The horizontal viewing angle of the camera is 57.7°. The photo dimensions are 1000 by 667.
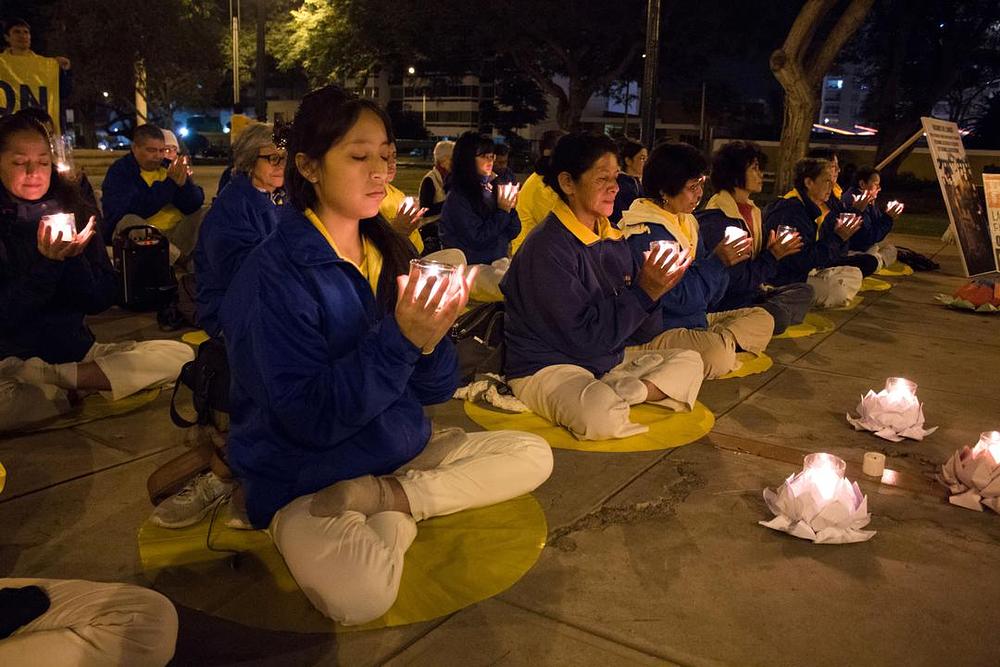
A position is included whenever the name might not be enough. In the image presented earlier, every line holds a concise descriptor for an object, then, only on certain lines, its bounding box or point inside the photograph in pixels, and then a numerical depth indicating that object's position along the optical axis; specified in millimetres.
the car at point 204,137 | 40625
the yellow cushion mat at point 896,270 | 10470
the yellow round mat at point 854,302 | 8266
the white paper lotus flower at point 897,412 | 4668
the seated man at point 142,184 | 7535
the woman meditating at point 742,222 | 6082
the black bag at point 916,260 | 10914
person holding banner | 7840
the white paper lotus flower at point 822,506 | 3449
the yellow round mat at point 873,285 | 9328
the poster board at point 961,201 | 9250
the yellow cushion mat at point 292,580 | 2896
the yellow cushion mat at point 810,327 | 7059
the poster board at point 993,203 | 9484
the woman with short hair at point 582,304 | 4414
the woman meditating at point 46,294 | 4445
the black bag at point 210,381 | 3324
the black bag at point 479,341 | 4984
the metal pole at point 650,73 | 10203
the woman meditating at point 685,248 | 5230
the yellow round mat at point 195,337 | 6316
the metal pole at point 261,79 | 14609
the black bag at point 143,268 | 7016
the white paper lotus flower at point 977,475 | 3793
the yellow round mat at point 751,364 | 5832
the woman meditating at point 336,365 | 2758
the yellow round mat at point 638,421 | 4438
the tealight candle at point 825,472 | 3502
